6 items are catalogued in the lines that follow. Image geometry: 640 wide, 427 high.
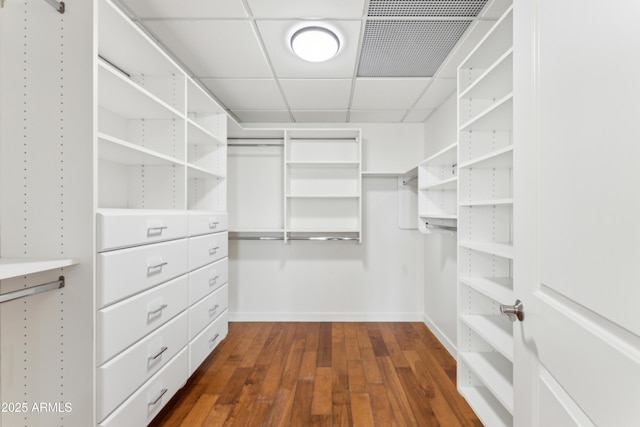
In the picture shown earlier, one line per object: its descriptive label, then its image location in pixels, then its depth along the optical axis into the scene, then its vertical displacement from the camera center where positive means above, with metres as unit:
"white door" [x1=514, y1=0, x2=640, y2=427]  0.43 +0.01
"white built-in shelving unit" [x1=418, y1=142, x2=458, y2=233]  2.46 +0.18
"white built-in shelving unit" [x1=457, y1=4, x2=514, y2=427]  1.60 -0.06
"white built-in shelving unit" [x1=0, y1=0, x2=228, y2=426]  1.11 -0.11
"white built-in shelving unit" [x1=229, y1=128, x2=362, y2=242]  3.14 +0.31
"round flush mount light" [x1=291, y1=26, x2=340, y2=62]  1.67 +1.01
